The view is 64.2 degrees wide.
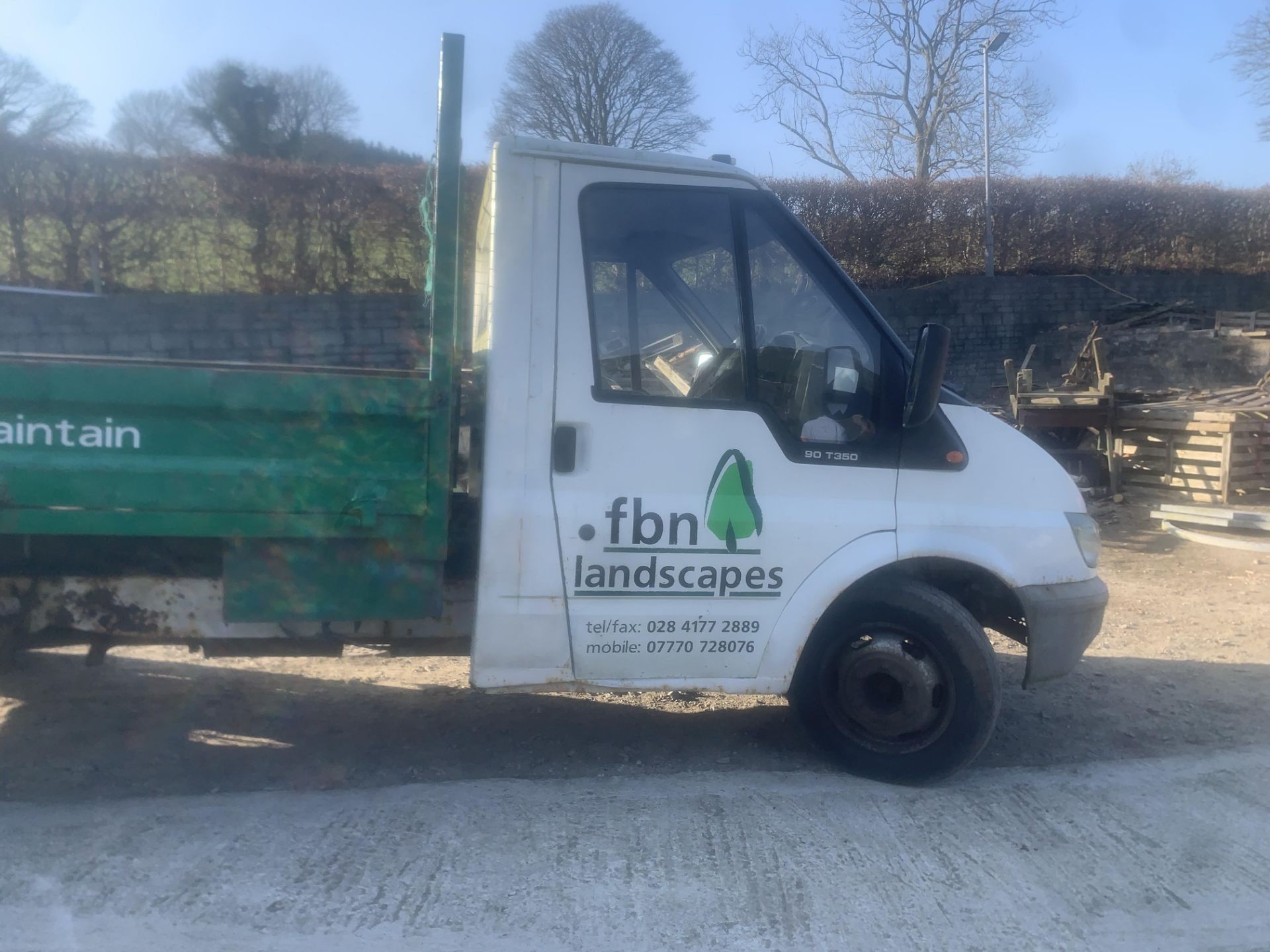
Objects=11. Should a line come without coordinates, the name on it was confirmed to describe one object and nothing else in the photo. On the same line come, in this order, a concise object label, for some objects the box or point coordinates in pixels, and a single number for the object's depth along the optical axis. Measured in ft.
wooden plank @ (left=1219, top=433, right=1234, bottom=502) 33.19
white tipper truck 11.86
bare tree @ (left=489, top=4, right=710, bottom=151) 75.00
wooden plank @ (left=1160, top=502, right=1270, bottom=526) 30.30
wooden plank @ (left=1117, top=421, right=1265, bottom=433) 33.22
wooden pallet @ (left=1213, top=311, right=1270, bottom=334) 63.57
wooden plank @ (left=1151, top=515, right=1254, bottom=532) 30.96
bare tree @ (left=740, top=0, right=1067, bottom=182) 92.79
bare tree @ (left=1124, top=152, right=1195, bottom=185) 75.46
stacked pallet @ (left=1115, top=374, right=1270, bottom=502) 33.42
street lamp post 66.08
